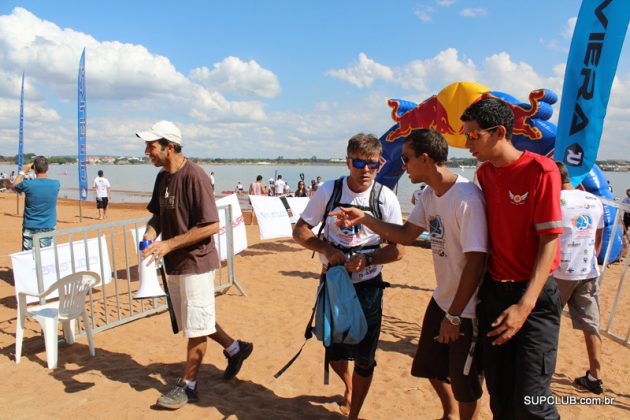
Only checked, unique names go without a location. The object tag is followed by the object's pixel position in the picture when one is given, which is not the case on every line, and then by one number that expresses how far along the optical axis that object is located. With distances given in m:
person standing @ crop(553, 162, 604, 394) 3.65
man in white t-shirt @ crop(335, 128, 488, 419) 2.20
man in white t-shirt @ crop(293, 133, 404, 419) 2.88
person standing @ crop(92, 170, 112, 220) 16.75
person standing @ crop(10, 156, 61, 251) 6.71
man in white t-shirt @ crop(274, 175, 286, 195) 20.64
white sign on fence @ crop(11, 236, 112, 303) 4.99
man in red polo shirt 1.99
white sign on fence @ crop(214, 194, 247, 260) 7.45
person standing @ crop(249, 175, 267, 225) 17.41
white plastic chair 4.13
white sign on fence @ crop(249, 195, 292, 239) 10.61
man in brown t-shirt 3.43
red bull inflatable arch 6.43
